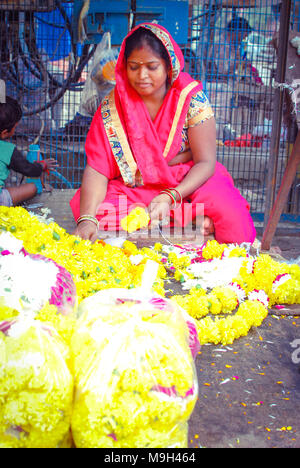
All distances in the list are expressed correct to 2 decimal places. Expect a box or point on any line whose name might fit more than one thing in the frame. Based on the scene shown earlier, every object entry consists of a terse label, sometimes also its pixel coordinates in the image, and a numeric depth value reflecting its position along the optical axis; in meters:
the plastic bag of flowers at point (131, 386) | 1.00
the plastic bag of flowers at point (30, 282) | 1.22
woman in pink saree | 3.08
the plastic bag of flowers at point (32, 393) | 0.99
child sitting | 4.17
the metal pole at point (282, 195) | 2.78
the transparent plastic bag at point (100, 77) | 4.21
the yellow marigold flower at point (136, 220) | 2.88
